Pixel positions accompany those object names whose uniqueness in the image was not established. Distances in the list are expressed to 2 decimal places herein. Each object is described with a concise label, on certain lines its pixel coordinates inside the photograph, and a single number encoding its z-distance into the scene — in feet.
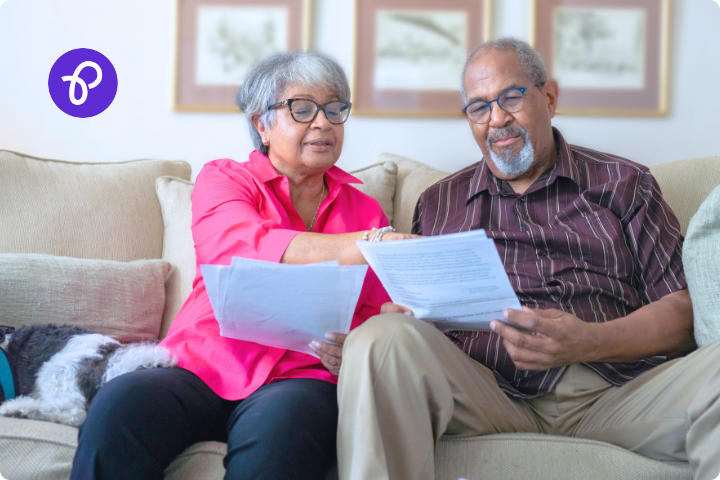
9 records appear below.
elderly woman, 3.54
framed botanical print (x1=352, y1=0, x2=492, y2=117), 6.94
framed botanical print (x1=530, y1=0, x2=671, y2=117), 6.81
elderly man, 3.46
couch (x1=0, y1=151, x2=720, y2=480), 5.63
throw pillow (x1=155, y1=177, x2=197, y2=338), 5.81
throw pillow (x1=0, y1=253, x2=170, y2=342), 5.01
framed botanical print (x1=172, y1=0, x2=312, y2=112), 7.00
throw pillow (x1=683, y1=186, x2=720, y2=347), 4.18
